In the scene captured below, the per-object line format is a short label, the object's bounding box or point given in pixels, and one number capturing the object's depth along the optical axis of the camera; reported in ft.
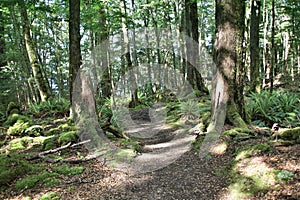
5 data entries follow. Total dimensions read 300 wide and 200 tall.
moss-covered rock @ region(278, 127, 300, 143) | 13.57
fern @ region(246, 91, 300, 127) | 24.86
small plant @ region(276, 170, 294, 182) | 10.10
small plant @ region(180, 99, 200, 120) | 31.35
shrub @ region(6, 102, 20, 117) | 31.17
